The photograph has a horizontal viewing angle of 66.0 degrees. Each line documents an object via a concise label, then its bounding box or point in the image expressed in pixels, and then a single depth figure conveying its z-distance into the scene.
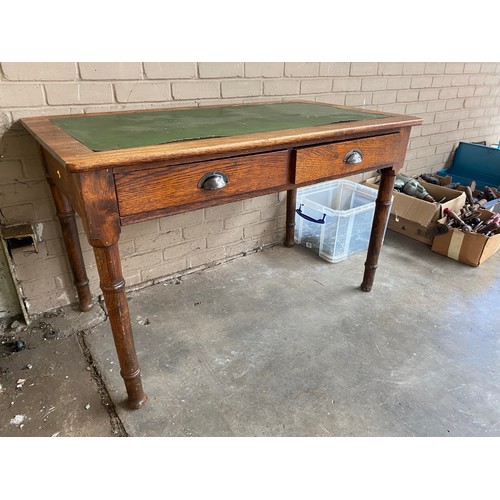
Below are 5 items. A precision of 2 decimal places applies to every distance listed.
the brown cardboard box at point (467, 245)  2.32
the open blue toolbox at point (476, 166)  3.42
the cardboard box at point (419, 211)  2.54
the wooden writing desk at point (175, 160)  1.05
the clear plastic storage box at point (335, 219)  2.31
